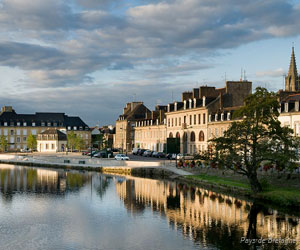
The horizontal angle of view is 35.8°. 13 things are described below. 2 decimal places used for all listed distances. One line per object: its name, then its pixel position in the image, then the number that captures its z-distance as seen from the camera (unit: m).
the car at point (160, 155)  76.25
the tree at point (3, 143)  116.31
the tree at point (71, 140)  109.50
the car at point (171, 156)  68.62
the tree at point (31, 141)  116.31
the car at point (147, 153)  81.19
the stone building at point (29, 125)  125.31
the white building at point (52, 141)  109.25
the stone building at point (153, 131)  89.03
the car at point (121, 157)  69.62
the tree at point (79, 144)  109.90
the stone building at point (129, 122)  107.31
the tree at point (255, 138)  36.19
